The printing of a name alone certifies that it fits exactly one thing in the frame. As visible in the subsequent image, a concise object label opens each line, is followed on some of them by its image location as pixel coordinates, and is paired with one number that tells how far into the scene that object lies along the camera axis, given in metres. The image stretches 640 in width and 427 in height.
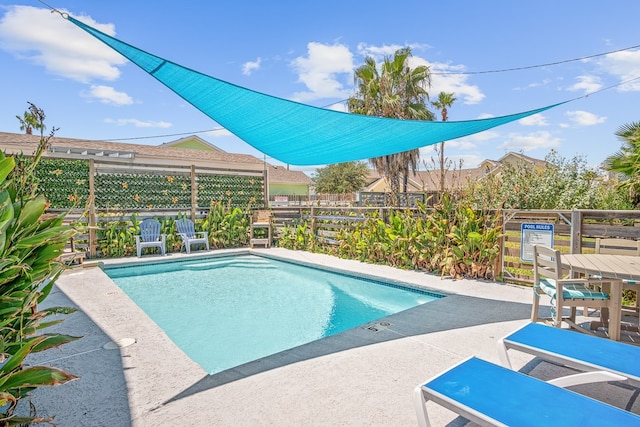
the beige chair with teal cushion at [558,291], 2.82
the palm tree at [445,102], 20.83
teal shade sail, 3.87
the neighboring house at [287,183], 27.83
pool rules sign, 4.95
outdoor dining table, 2.55
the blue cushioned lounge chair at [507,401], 1.42
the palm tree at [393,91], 15.75
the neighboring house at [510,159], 24.37
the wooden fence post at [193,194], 9.72
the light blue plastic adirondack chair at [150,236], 8.32
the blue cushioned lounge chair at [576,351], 1.83
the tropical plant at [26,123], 20.13
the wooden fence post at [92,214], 7.96
